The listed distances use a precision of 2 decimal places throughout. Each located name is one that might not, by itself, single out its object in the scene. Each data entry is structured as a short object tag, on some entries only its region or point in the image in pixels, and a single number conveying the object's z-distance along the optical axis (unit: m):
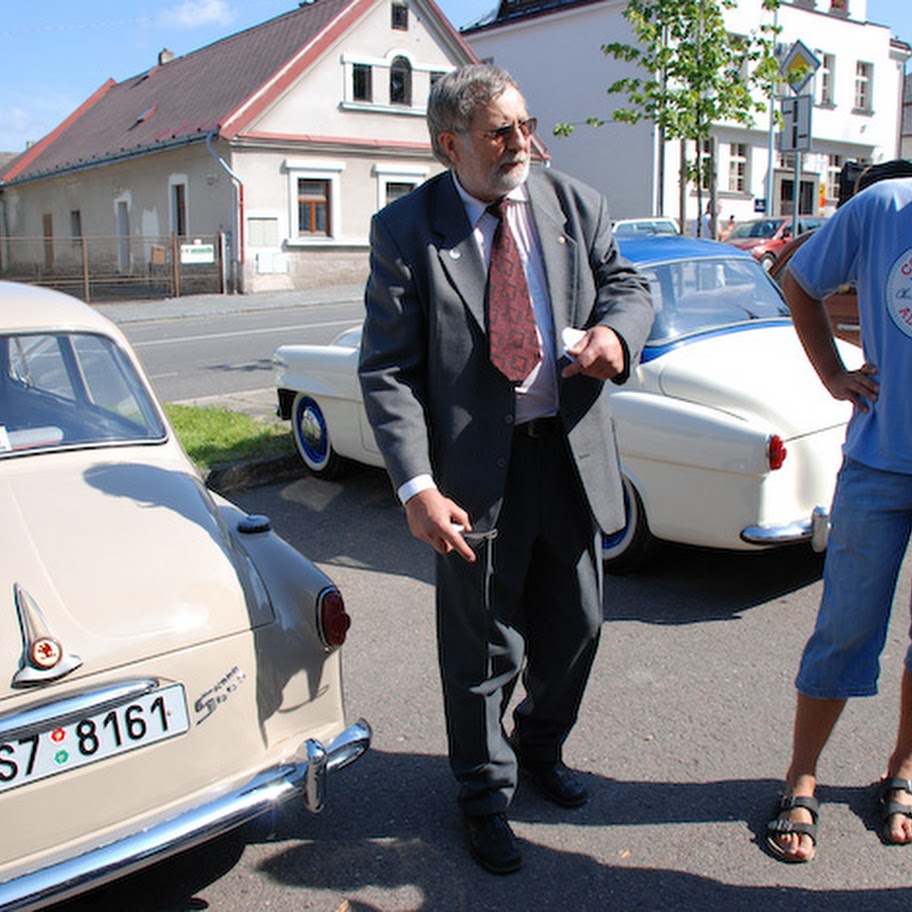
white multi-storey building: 34.25
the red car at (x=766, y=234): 23.48
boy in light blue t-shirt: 2.62
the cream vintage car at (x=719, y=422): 4.36
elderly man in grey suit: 2.60
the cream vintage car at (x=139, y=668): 2.32
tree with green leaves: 11.84
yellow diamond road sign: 10.45
